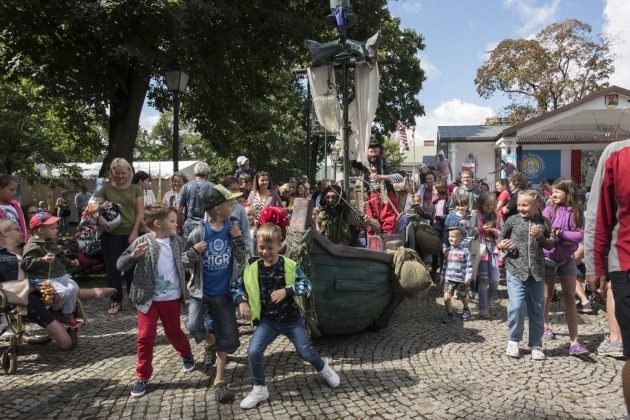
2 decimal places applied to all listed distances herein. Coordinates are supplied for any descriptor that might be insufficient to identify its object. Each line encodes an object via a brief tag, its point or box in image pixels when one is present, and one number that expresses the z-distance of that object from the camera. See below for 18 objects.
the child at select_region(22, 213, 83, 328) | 4.38
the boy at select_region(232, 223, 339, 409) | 3.39
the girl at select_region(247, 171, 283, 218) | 6.39
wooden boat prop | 4.29
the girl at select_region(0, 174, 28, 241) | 4.94
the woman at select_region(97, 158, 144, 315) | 5.67
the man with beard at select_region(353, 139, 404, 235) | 6.22
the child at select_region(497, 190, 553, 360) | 4.25
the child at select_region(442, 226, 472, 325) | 5.49
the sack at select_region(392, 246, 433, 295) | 4.73
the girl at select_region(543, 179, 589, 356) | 4.49
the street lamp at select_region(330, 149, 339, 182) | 7.27
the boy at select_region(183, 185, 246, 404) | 3.63
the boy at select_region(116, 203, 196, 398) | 3.59
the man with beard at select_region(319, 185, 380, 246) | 5.53
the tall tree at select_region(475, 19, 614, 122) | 28.30
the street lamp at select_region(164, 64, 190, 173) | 8.96
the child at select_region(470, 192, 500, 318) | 5.87
